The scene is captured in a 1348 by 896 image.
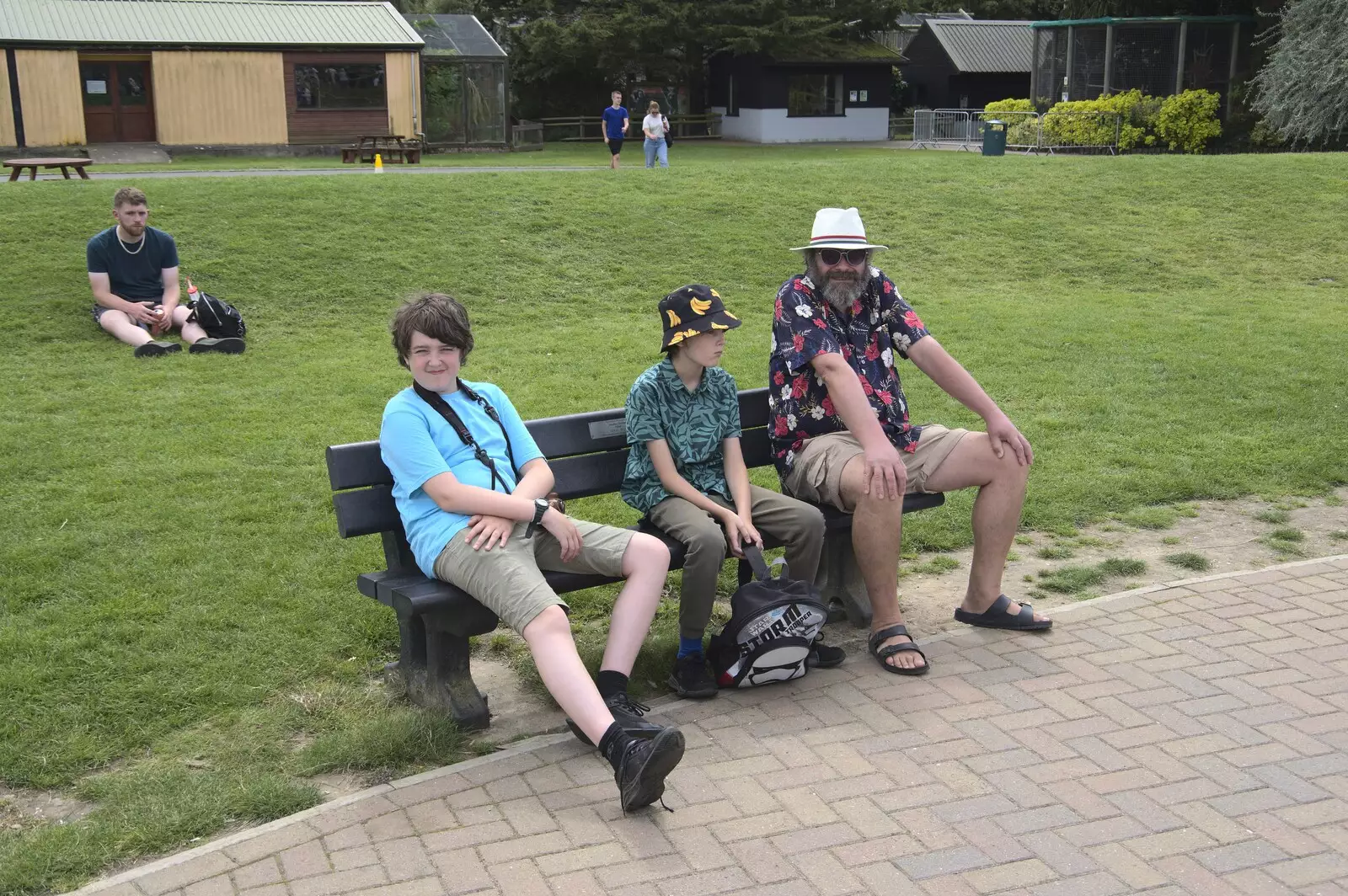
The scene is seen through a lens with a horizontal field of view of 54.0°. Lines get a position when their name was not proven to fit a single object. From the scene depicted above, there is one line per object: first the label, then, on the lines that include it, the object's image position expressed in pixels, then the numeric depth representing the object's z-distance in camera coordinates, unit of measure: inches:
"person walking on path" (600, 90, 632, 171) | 1008.2
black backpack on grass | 393.4
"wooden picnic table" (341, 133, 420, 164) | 1146.7
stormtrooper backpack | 176.7
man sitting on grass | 385.7
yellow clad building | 1210.0
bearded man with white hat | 190.2
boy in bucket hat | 180.5
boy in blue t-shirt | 159.3
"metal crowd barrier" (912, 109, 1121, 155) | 1162.0
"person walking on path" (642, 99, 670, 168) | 929.5
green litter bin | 1057.5
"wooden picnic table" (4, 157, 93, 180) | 706.8
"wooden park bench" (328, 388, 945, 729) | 166.9
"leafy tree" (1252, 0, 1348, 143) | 976.9
